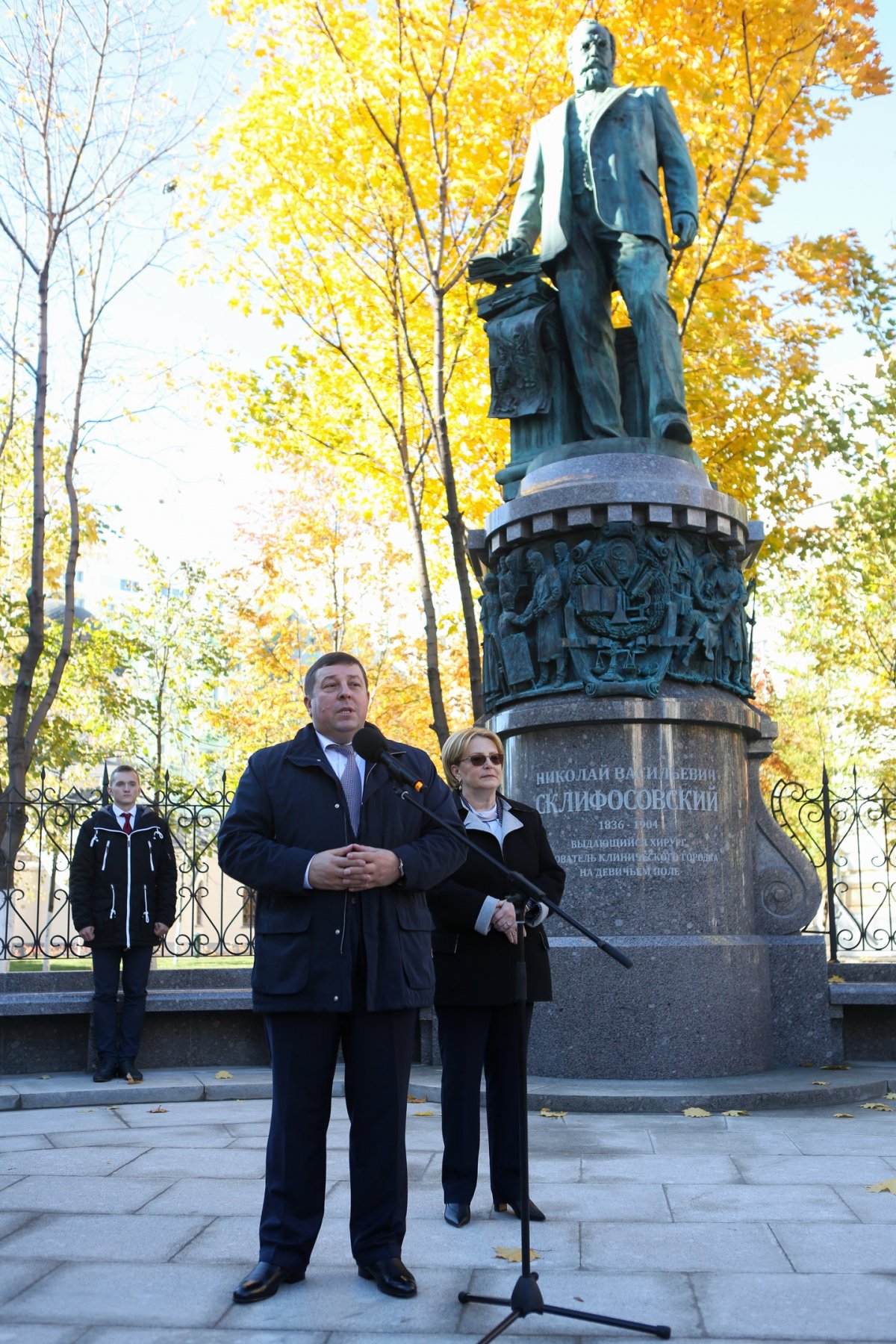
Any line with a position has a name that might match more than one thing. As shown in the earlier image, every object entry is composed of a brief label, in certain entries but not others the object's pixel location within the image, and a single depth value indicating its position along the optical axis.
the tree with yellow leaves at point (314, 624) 29.53
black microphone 4.27
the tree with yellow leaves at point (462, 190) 14.67
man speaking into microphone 4.35
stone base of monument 8.63
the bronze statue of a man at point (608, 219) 10.23
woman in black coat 5.26
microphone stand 3.79
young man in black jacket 9.39
